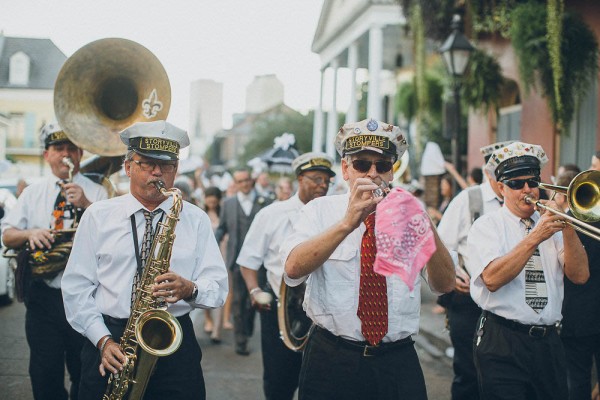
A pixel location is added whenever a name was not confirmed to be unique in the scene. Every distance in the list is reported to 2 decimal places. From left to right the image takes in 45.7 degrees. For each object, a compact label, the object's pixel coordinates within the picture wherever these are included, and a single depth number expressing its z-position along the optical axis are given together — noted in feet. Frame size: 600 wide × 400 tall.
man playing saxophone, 12.46
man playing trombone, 13.91
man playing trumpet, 11.40
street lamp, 36.35
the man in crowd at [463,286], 18.37
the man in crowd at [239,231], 29.66
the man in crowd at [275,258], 18.74
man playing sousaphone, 16.51
